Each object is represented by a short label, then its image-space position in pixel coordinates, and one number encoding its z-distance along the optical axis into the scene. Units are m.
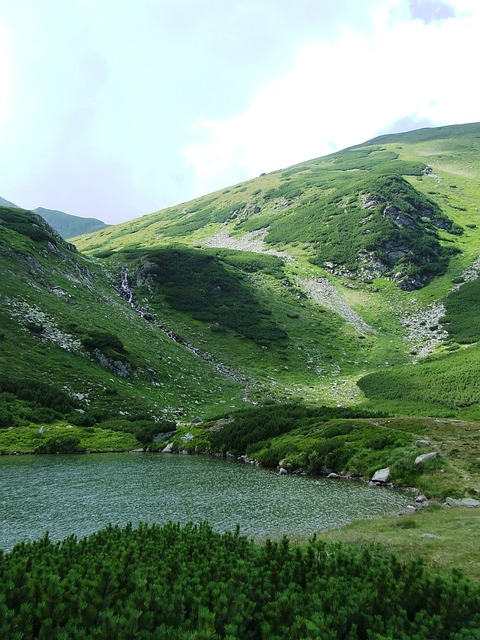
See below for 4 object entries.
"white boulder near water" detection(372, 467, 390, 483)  28.48
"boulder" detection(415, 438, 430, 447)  30.98
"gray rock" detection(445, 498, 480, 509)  22.27
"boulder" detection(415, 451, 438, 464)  28.48
